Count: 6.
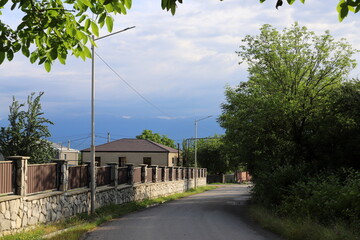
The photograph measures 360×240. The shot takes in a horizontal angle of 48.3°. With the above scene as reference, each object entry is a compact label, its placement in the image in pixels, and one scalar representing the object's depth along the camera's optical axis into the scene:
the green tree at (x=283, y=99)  22.22
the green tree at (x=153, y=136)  96.44
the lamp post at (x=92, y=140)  17.80
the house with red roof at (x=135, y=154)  52.78
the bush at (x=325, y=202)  11.97
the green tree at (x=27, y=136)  23.39
